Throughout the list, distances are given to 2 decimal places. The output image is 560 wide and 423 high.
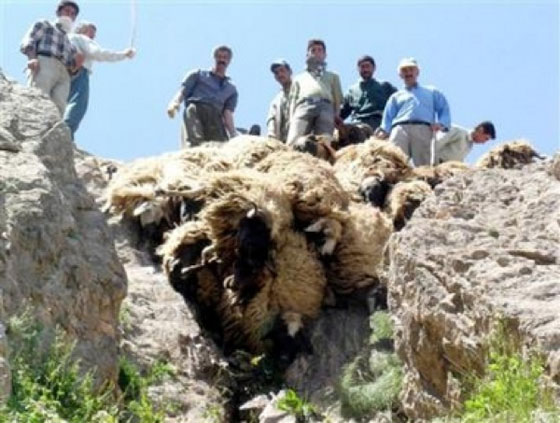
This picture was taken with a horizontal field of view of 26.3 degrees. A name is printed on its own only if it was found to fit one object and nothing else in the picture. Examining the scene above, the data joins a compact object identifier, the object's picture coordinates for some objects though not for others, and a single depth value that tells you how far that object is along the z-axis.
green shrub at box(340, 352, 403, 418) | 7.44
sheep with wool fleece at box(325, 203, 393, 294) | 9.24
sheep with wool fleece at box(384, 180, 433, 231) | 9.89
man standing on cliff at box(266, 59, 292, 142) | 13.46
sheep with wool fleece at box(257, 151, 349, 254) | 9.33
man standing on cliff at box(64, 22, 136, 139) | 12.92
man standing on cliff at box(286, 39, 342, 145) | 12.95
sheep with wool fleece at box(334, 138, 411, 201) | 10.63
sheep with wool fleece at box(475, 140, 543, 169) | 10.79
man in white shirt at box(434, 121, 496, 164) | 13.10
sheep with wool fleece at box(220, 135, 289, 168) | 10.38
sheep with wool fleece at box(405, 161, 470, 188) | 10.60
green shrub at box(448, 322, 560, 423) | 5.10
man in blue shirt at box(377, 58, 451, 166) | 12.34
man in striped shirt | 12.28
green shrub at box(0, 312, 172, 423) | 5.45
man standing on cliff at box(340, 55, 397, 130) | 13.38
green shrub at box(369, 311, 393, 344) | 8.40
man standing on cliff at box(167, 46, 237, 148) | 13.39
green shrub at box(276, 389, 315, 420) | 6.66
